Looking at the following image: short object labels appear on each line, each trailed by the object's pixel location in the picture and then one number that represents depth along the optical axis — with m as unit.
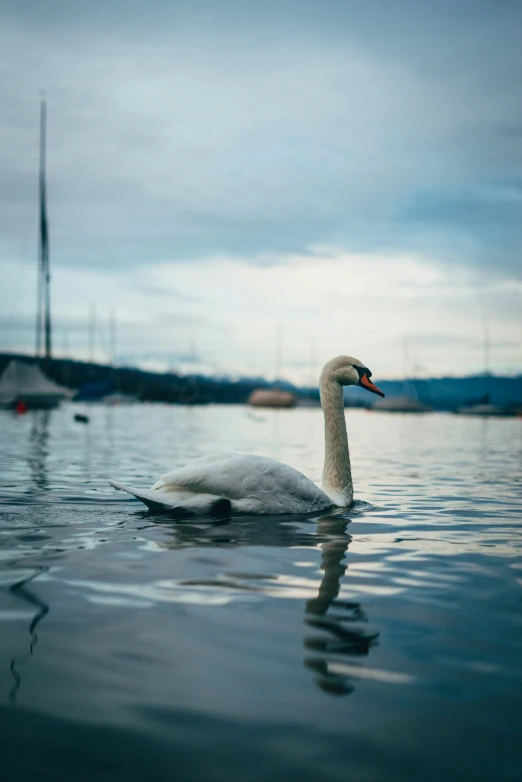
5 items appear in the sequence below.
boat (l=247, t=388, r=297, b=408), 124.31
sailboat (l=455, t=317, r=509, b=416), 99.62
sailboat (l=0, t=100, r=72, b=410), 52.34
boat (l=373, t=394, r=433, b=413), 106.81
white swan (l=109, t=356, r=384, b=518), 6.94
